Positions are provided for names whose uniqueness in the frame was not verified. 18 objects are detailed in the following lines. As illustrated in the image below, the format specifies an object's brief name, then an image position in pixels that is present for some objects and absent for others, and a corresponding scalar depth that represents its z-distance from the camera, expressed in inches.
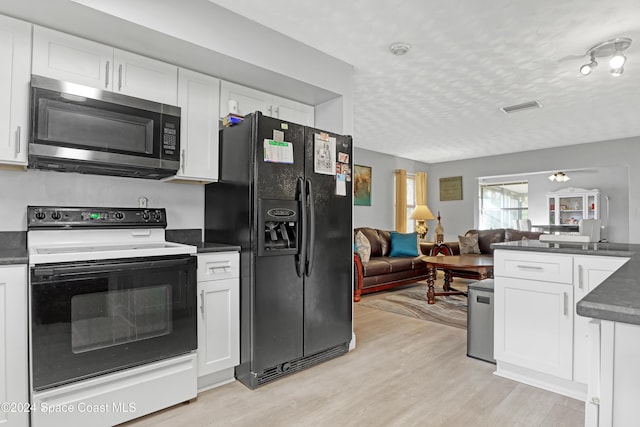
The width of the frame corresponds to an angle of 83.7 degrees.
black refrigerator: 93.0
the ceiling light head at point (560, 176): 271.3
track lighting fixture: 110.1
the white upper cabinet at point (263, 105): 107.8
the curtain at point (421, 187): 325.7
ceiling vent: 169.6
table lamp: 296.4
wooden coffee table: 177.0
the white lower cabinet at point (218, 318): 89.8
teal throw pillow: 237.6
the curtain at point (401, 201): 297.6
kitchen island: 85.2
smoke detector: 113.5
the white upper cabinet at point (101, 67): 79.4
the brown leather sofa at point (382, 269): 194.5
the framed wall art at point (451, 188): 320.5
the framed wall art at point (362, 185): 266.1
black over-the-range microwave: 75.0
